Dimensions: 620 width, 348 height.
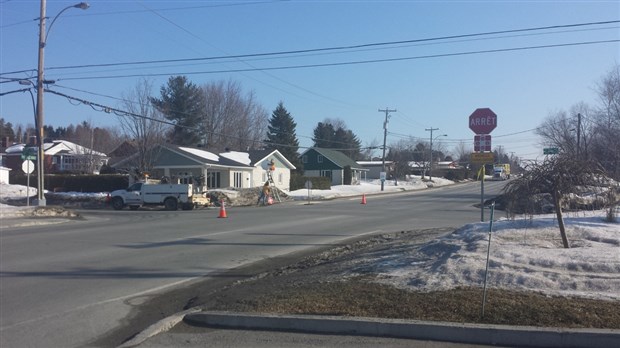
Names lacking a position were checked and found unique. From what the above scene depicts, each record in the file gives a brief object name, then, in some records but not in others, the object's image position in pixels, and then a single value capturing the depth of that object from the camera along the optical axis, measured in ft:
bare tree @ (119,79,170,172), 155.22
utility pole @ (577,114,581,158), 149.66
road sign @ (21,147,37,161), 96.62
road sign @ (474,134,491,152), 46.98
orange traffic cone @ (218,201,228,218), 88.15
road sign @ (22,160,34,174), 93.82
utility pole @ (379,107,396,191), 247.74
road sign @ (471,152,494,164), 45.60
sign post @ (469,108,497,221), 45.80
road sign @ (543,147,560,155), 37.17
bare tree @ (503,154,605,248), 32.19
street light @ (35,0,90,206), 93.50
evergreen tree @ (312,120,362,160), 392.22
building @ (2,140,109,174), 231.36
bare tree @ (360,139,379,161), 500.33
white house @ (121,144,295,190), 156.76
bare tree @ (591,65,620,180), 124.36
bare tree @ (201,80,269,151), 261.03
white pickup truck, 118.73
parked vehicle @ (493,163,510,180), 389.33
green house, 275.39
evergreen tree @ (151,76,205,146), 232.73
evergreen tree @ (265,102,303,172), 294.66
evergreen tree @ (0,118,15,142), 376.48
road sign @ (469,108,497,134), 46.34
